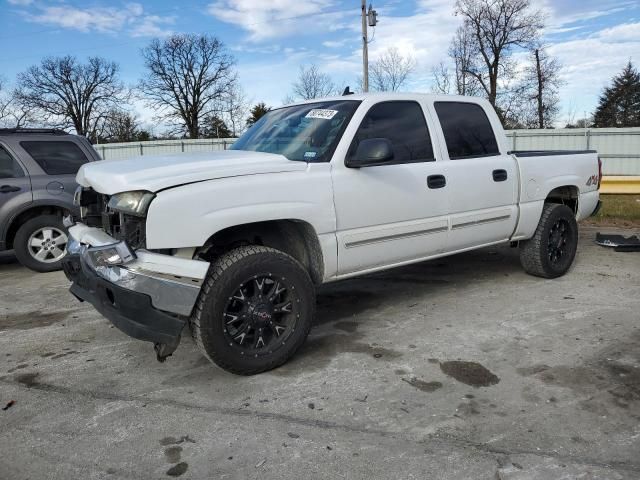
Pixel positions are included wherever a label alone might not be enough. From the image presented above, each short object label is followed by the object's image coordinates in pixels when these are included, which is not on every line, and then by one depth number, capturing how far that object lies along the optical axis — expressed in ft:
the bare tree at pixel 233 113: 156.93
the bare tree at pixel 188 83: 168.55
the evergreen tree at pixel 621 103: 165.27
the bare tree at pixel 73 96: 164.35
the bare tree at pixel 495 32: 133.90
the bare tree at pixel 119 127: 168.04
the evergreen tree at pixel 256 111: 152.35
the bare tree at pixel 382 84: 97.76
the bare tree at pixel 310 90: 111.55
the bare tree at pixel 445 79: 111.88
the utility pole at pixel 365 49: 63.98
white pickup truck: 10.10
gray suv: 21.56
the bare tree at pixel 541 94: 133.90
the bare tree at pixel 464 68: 116.78
